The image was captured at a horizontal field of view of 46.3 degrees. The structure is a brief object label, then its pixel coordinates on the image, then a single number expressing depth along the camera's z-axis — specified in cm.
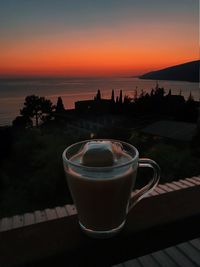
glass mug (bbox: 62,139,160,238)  37
